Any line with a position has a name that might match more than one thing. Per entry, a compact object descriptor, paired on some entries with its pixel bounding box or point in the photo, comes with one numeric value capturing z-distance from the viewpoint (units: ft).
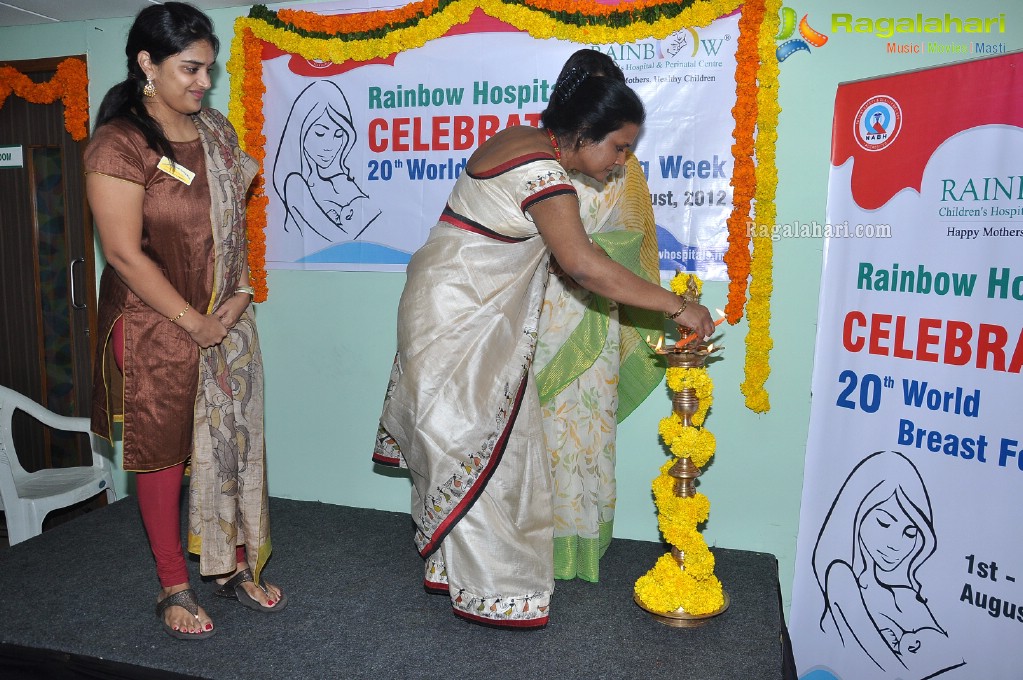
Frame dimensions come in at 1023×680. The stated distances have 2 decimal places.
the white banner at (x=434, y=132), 9.57
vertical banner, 7.23
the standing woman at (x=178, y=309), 7.06
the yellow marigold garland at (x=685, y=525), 7.88
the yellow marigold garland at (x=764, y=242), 9.16
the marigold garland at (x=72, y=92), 12.13
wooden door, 12.57
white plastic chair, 10.72
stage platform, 7.32
